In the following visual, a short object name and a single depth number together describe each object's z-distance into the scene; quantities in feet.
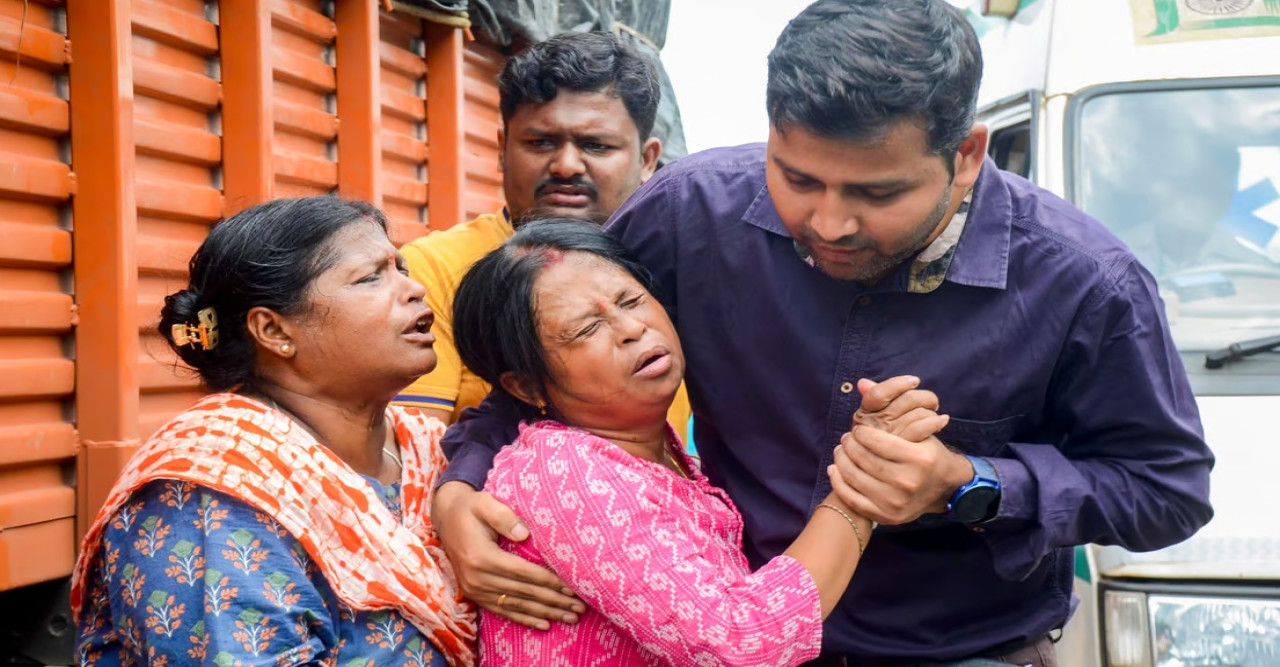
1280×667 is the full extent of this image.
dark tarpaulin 17.76
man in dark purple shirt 6.43
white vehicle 8.23
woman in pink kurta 6.23
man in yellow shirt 10.83
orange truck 9.76
